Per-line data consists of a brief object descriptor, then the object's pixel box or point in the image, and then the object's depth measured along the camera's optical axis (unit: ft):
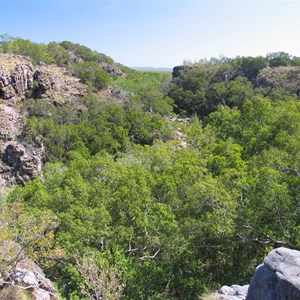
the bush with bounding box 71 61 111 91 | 215.51
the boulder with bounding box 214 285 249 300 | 38.88
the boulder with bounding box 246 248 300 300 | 31.35
